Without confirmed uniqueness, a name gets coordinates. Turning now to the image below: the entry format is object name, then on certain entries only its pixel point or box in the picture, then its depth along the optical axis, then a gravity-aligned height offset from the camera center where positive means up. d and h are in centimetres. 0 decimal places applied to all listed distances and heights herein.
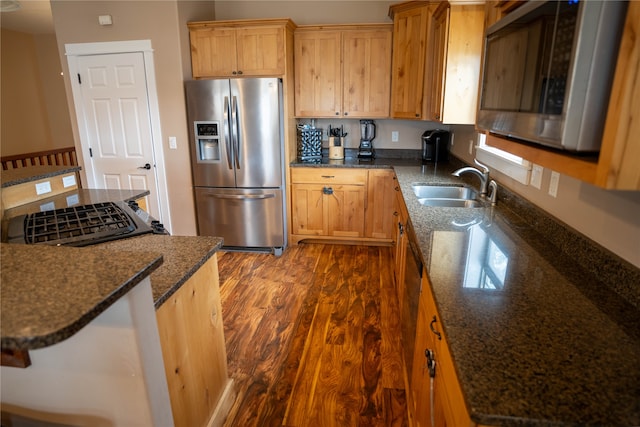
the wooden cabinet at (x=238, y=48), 352 +65
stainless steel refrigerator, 346 -40
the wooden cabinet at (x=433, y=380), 93 -75
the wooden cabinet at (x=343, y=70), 367 +46
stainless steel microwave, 74 +10
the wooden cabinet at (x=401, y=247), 231 -84
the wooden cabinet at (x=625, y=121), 69 -1
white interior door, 365 -6
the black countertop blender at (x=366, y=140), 409 -24
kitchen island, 73 -65
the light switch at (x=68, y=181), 246 -41
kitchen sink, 251 -53
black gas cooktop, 156 -48
